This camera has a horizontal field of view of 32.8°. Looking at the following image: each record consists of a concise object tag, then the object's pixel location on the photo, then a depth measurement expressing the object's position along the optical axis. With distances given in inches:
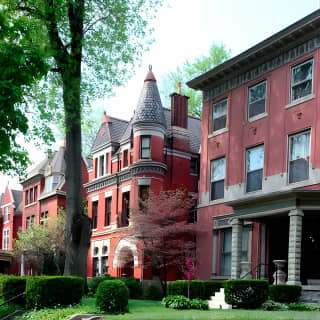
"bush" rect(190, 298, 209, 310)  713.0
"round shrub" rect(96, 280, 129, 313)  659.4
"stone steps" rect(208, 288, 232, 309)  777.8
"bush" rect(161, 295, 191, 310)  713.0
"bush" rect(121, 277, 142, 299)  1123.3
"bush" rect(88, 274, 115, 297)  1146.7
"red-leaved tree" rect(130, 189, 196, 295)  1130.7
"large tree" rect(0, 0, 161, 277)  816.9
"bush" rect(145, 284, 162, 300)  1151.8
